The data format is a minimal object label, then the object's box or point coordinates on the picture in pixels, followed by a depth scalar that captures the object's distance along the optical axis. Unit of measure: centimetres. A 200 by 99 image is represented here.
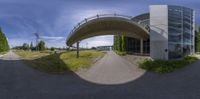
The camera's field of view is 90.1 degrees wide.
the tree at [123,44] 2098
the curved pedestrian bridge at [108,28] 1177
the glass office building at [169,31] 1160
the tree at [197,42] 2024
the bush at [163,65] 820
